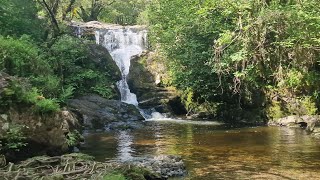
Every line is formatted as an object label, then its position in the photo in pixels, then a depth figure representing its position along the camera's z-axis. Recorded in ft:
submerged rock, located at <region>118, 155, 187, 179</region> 31.48
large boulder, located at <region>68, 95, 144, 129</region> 66.23
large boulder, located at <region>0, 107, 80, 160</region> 33.96
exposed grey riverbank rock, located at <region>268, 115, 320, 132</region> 58.83
